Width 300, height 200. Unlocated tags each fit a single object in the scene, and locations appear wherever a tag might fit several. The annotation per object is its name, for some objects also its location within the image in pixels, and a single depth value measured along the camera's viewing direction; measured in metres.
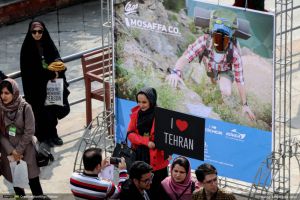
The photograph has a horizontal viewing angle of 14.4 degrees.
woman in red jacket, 11.96
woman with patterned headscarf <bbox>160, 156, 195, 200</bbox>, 10.79
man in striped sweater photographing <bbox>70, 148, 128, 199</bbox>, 10.67
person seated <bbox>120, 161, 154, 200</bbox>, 10.30
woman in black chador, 13.95
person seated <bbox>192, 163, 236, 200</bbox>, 10.13
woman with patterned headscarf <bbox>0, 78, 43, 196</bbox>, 12.15
